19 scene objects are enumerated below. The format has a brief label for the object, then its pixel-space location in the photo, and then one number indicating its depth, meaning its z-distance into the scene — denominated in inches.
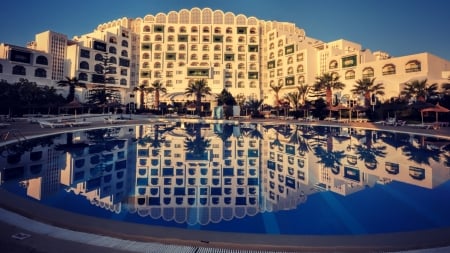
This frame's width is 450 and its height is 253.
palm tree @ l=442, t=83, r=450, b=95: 1370.6
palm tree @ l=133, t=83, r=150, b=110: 2081.3
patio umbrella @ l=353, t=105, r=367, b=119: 1371.8
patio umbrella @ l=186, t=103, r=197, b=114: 1895.9
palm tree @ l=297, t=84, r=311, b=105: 1820.4
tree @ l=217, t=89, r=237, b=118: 2038.6
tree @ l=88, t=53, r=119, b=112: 2103.8
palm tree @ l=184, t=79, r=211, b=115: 1882.0
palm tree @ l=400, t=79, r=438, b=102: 1366.6
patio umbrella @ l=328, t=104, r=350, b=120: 1463.5
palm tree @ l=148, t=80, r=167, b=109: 2043.6
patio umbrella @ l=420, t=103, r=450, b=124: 1033.8
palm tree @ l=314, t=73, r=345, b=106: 1646.2
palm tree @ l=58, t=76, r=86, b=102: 1650.3
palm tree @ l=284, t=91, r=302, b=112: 1822.3
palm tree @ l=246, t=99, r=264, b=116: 1889.4
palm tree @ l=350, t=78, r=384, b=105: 1542.8
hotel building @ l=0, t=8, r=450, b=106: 1942.7
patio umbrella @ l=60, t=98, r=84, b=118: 1152.8
